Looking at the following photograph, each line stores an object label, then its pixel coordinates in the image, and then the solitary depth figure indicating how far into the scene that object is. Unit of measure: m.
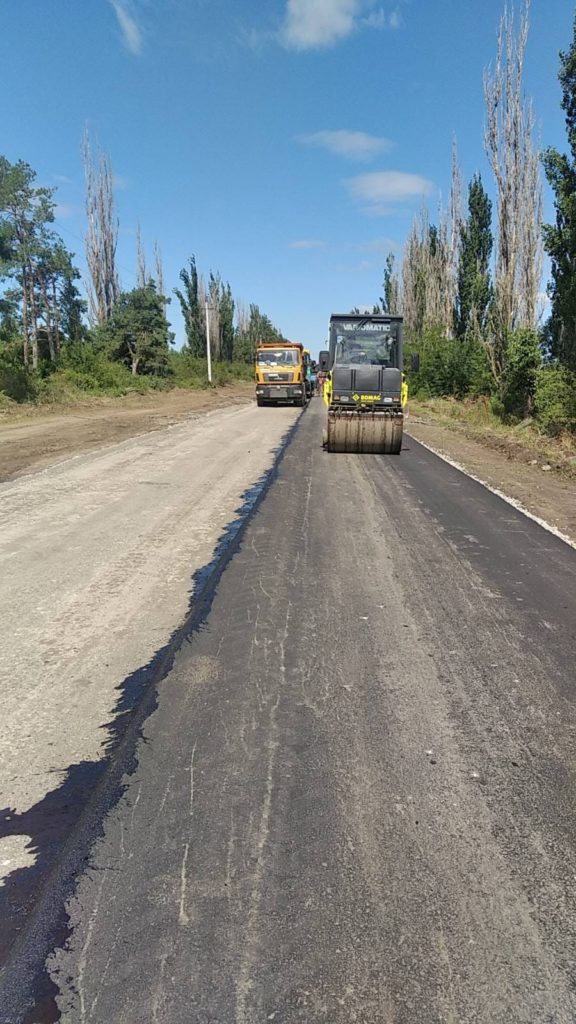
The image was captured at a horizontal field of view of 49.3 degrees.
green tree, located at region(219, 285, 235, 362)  70.62
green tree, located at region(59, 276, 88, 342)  40.31
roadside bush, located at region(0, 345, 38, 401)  23.44
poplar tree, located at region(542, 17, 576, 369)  16.11
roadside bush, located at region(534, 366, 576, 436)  15.84
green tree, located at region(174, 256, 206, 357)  62.25
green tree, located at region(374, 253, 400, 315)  58.19
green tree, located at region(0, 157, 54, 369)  29.06
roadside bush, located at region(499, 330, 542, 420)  19.39
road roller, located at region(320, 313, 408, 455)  12.88
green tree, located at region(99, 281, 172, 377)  37.56
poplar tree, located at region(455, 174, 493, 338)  35.60
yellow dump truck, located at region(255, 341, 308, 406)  29.97
